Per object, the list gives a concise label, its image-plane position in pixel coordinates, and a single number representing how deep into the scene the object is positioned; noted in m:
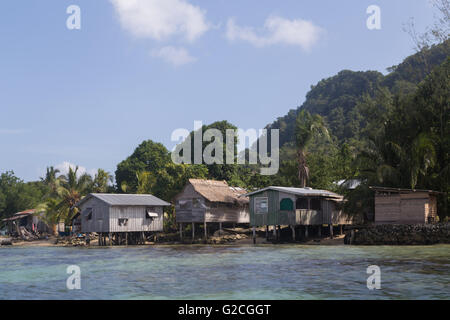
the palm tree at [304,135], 44.38
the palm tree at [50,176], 69.85
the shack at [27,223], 60.08
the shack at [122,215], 42.06
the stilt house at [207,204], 43.62
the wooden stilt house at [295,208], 37.25
